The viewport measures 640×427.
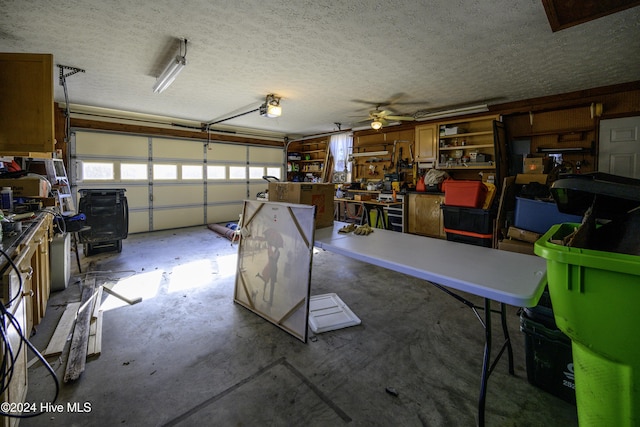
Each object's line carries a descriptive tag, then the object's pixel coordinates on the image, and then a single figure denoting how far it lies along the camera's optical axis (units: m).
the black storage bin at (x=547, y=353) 1.66
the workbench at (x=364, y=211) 6.16
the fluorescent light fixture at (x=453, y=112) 5.32
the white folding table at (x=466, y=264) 1.29
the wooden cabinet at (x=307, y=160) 9.05
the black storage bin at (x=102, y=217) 4.57
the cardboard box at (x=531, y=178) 4.10
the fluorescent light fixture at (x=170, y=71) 2.94
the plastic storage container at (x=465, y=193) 4.10
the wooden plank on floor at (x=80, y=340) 1.89
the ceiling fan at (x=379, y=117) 5.26
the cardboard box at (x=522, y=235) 3.27
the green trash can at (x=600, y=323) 0.85
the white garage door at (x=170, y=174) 6.04
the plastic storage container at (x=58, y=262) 3.21
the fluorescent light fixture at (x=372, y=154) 7.07
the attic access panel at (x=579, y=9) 2.06
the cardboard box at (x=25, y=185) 3.15
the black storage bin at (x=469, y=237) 4.05
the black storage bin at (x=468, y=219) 4.00
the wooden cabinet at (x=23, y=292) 1.31
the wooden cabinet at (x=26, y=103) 2.48
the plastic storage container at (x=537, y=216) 3.06
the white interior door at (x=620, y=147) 4.12
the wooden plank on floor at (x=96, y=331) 2.12
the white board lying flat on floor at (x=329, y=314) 2.51
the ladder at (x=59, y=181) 4.35
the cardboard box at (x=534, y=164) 4.40
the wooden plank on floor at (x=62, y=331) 2.11
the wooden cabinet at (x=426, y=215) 5.67
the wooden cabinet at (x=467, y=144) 5.43
